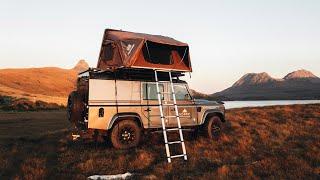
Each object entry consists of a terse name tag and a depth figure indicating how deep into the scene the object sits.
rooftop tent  11.70
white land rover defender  11.43
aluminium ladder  9.94
